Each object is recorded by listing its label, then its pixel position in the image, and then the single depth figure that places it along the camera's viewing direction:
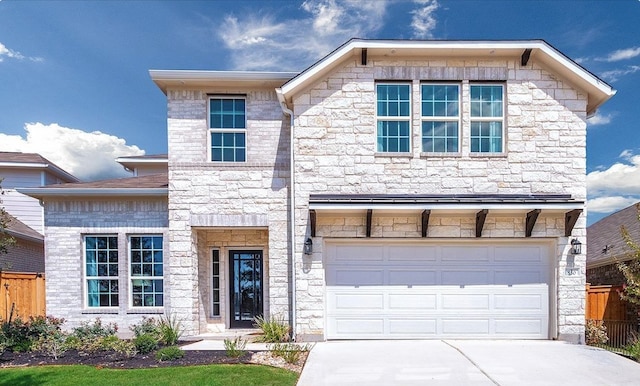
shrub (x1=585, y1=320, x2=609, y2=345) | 9.08
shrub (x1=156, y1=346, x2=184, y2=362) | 7.38
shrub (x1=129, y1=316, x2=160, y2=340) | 8.69
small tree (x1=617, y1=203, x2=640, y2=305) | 8.64
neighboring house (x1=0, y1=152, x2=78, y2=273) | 13.99
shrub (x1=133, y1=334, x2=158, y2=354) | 7.91
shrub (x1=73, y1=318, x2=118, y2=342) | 8.58
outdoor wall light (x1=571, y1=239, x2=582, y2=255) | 8.86
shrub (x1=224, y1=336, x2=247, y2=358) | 7.54
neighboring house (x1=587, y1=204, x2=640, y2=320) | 9.77
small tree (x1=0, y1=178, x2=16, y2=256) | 8.42
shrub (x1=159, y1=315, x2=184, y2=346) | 8.70
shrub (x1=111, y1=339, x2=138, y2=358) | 7.68
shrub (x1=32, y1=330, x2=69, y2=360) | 7.82
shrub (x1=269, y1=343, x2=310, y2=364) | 7.22
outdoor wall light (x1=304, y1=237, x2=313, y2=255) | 8.91
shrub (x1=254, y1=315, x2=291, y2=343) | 8.95
